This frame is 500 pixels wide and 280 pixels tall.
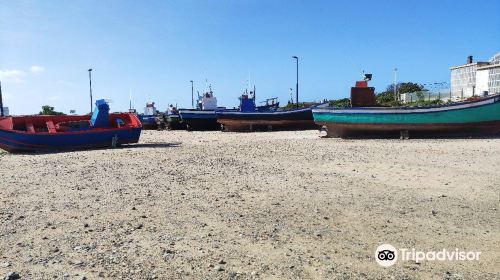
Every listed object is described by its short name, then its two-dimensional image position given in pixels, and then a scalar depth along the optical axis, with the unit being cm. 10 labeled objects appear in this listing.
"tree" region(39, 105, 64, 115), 5315
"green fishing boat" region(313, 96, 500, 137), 1838
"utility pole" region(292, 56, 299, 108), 4865
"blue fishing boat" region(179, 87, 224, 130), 3409
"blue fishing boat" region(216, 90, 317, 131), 3034
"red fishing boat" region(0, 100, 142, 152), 1758
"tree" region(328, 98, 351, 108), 5187
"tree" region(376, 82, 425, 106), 5706
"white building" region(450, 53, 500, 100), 4659
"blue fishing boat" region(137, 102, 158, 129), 4041
